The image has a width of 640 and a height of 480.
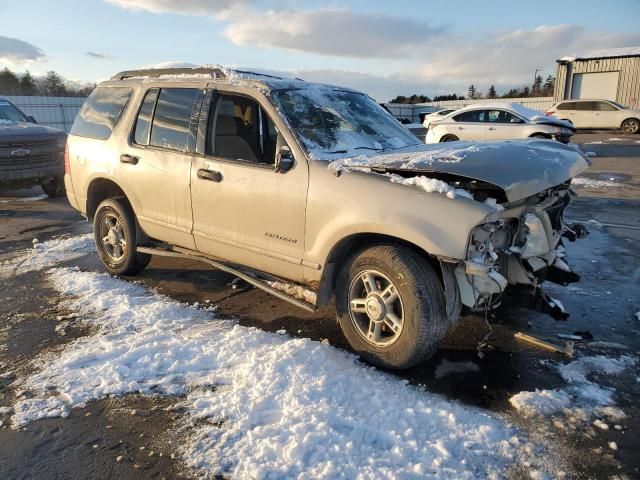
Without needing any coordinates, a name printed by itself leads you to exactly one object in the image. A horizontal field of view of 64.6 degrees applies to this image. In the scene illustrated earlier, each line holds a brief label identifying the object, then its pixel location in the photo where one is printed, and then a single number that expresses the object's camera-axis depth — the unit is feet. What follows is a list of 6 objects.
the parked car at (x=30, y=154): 31.12
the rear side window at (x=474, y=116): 50.60
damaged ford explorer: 10.46
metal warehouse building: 94.17
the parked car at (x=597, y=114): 76.64
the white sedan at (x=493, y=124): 48.42
